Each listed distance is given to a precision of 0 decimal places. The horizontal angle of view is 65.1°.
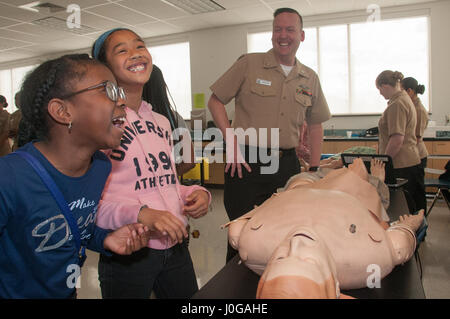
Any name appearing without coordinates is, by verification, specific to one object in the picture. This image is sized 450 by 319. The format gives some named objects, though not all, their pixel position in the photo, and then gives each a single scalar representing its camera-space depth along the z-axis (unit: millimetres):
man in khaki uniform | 2062
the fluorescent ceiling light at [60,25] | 5555
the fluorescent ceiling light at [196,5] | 5082
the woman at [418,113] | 3551
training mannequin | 657
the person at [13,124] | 4111
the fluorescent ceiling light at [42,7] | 4773
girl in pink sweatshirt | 1168
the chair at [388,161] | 2305
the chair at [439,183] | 3391
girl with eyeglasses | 834
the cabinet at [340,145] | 5215
